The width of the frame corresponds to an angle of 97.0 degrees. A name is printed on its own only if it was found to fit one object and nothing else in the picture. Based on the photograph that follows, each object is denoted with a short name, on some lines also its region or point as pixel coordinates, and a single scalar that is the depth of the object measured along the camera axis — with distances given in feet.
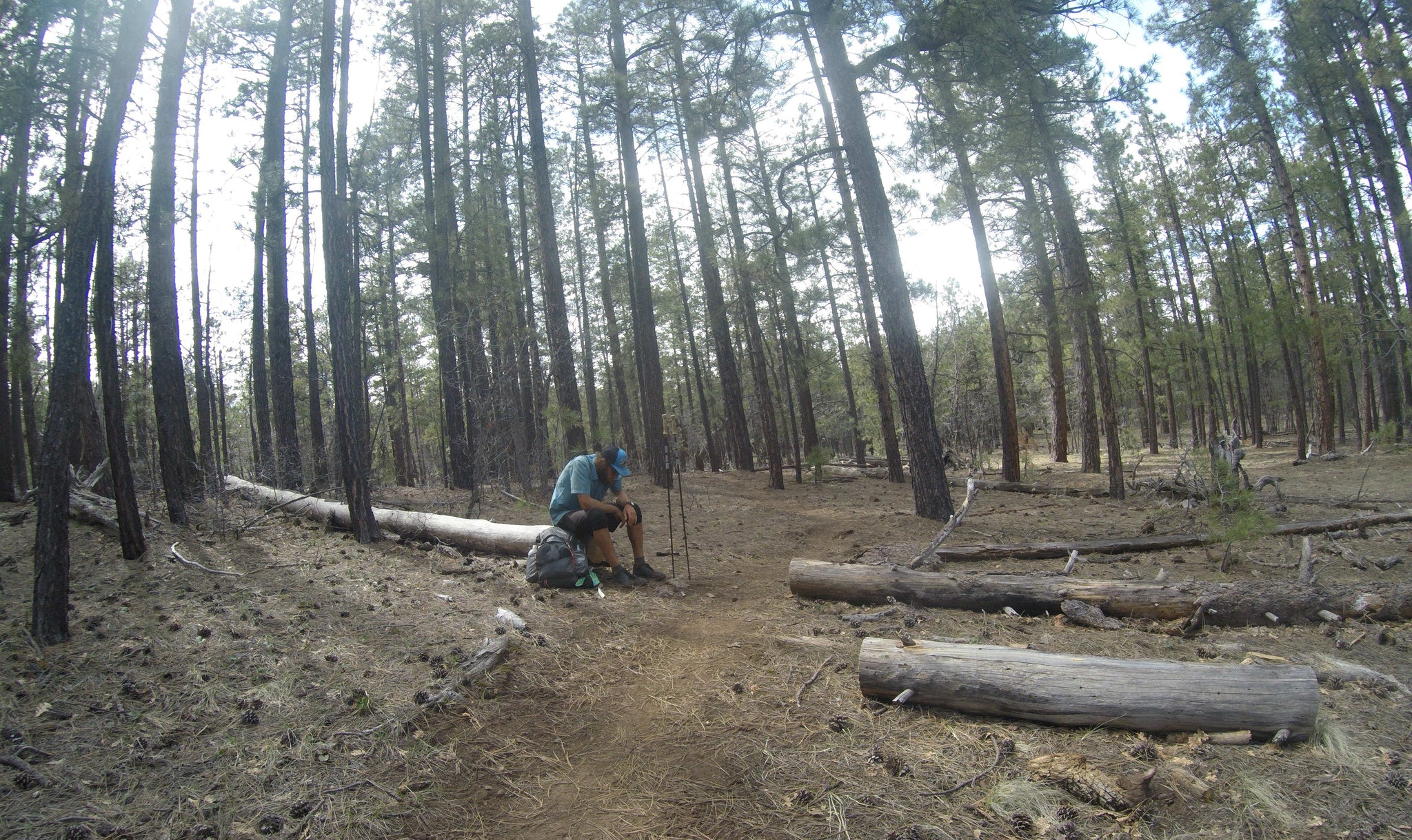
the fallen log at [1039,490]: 38.68
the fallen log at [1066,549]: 20.80
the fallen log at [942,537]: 17.10
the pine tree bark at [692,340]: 74.84
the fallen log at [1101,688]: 9.75
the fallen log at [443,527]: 22.22
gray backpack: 18.81
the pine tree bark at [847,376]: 67.48
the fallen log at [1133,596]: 14.48
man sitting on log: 19.86
